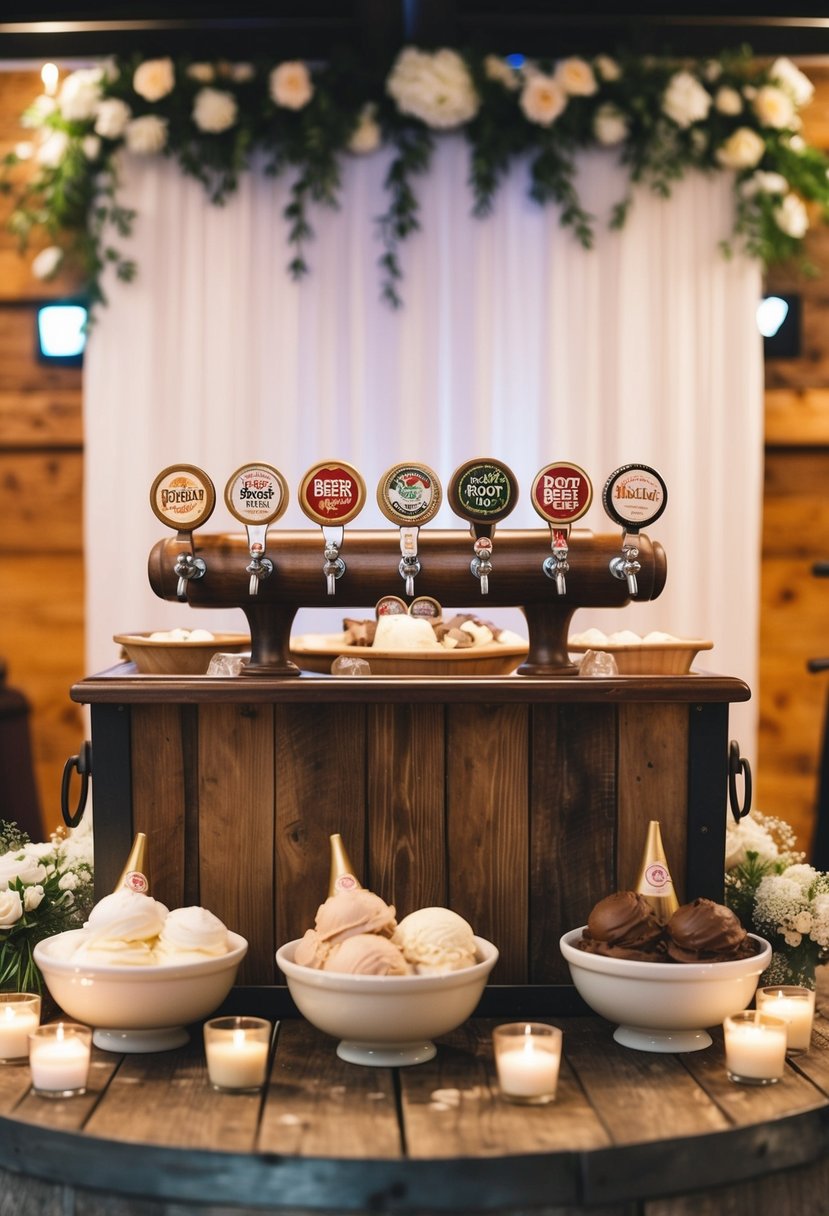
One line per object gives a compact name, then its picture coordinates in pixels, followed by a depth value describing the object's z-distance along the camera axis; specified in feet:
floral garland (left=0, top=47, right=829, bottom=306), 13.57
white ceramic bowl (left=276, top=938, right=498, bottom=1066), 5.14
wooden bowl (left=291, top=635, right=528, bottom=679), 6.50
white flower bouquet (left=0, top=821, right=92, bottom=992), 6.25
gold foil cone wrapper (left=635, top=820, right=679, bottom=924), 5.89
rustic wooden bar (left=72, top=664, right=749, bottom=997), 6.19
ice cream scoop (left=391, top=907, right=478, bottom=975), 5.33
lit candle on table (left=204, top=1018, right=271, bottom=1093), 5.10
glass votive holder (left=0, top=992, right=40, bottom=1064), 5.51
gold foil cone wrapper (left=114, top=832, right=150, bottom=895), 5.85
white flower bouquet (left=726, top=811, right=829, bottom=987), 6.55
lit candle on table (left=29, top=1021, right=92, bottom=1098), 5.08
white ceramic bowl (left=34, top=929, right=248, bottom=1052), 5.32
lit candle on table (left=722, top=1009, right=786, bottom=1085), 5.20
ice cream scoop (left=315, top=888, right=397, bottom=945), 5.48
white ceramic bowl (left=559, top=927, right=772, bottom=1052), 5.34
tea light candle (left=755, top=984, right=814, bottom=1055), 5.62
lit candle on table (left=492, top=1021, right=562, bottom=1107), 4.97
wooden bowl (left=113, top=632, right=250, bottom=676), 7.07
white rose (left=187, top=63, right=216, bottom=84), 13.64
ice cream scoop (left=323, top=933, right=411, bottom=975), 5.22
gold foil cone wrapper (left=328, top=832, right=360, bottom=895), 5.79
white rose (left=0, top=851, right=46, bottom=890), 6.42
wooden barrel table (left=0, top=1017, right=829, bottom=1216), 4.49
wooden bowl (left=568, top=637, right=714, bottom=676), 6.84
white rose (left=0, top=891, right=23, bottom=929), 6.21
